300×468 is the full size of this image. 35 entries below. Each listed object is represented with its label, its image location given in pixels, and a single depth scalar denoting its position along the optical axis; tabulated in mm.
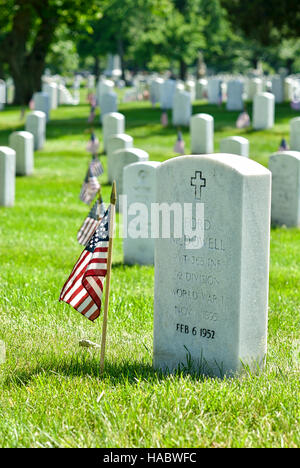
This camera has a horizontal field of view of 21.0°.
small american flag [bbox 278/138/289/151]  16306
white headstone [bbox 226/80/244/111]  30562
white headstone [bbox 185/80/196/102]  36781
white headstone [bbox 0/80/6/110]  36522
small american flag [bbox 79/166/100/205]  13219
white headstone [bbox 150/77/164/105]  34812
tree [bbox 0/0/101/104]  29500
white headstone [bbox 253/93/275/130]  24703
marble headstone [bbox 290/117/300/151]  18375
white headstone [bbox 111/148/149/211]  14711
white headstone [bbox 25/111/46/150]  21312
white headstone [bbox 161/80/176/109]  31906
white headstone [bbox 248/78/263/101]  34406
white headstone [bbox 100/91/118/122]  27095
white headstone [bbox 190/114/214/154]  20625
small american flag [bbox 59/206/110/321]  5758
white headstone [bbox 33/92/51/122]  27297
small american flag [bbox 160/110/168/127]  26875
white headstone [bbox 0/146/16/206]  14070
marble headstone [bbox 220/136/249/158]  15438
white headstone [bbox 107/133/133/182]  16969
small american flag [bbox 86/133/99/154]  19584
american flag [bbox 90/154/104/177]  15826
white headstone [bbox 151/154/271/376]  5316
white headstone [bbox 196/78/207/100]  37875
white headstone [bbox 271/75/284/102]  34531
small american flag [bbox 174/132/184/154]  20109
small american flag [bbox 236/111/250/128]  25469
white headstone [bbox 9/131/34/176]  17656
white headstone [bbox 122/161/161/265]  9930
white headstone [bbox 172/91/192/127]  26125
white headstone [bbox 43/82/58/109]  34312
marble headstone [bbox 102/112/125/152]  21062
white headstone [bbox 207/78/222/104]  33903
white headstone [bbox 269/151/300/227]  12398
